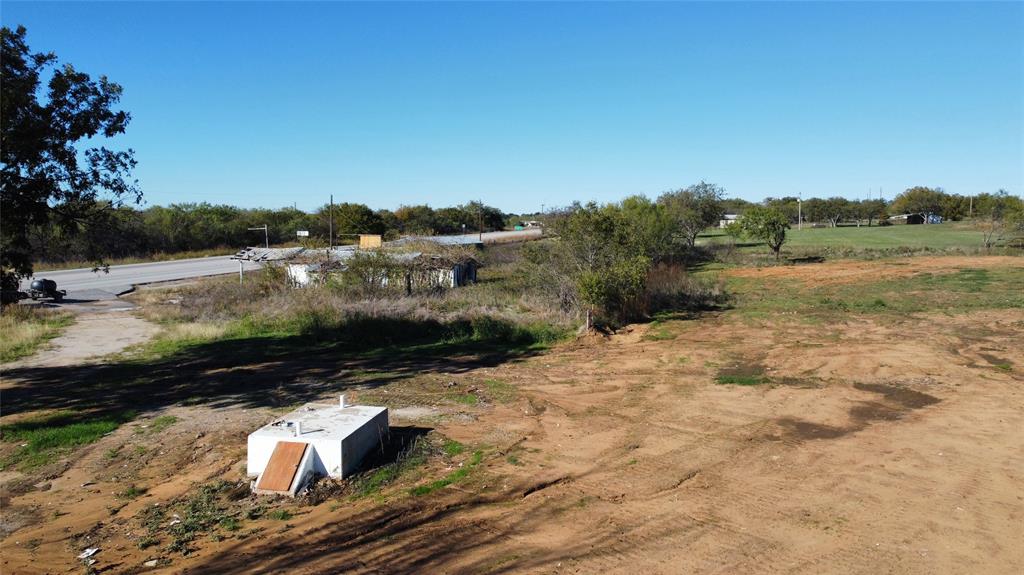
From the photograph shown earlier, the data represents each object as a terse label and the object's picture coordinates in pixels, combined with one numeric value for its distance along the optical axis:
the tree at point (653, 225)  31.91
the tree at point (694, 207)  49.73
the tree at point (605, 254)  19.61
